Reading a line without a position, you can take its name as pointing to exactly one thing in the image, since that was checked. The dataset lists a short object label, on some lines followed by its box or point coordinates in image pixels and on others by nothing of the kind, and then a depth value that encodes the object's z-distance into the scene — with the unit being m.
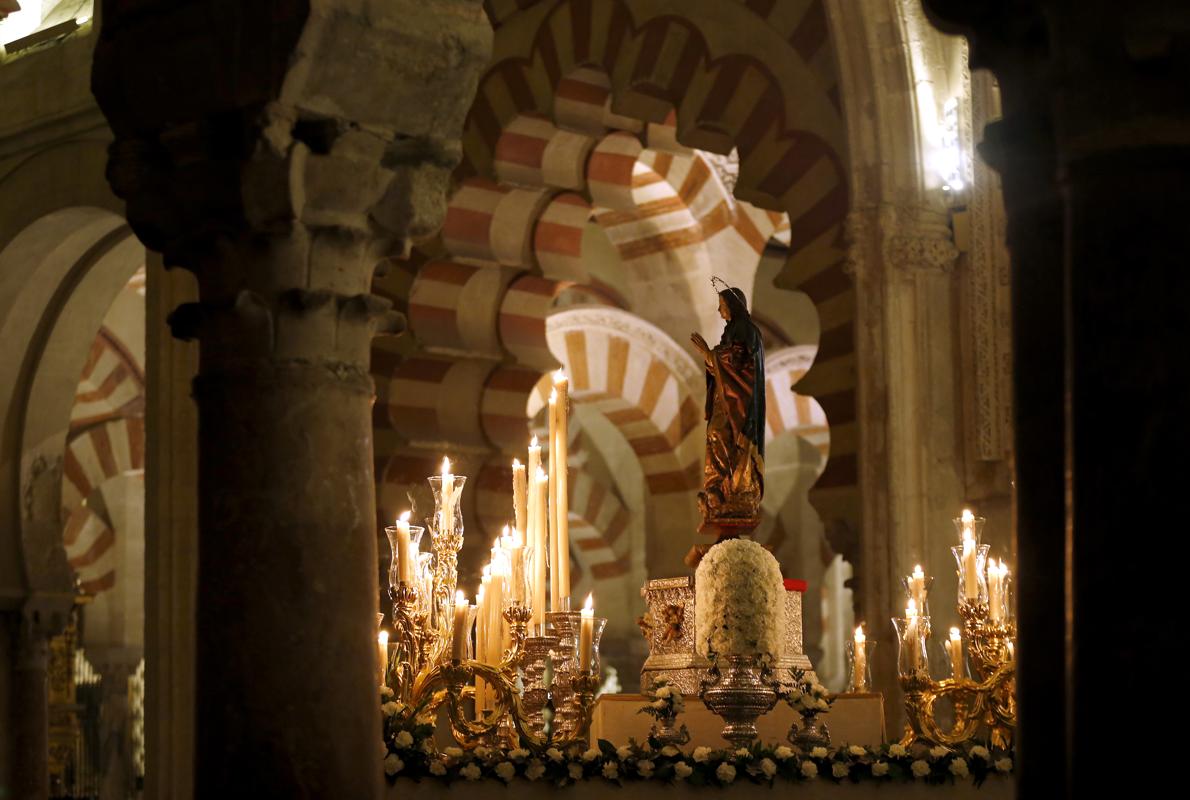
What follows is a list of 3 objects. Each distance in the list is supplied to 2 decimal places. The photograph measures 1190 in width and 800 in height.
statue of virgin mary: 7.42
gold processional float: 6.40
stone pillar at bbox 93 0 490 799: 4.30
